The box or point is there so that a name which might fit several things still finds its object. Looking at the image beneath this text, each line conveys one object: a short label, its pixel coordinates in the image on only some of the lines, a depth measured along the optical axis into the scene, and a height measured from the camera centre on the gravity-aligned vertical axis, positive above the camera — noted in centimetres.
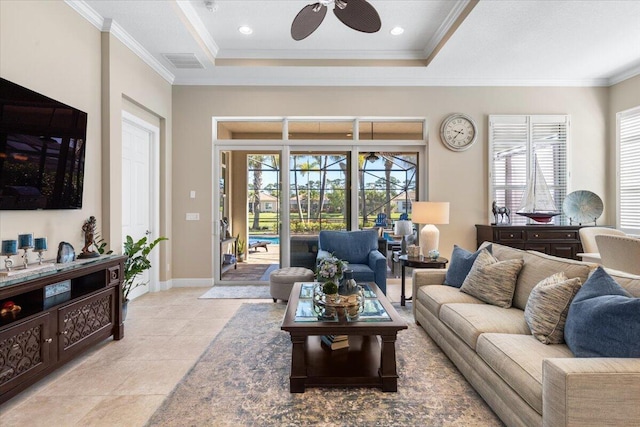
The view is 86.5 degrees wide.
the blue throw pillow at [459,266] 321 -50
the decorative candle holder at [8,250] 236 -23
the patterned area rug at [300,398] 196 -117
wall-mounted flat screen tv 245 +53
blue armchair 455 -43
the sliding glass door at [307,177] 536 +60
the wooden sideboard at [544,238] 470 -34
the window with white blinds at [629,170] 482 +63
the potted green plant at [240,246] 557 -50
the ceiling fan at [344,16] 241 +149
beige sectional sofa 139 -76
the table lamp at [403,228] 508 -20
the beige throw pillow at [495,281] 267 -54
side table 391 -56
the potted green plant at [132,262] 359 -50
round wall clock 523 +125
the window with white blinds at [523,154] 522 +90
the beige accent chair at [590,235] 429 -28
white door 430 +47
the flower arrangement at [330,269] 269 -43
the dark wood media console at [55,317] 209 -73
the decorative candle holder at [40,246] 259 -22
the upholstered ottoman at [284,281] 421 -81
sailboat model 506 +22
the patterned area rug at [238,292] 467 -110
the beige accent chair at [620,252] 303 -36
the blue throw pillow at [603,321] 152 -51
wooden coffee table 224 -100
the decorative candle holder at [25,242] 246 -18
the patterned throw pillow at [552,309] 195 -56
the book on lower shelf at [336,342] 264 -99
